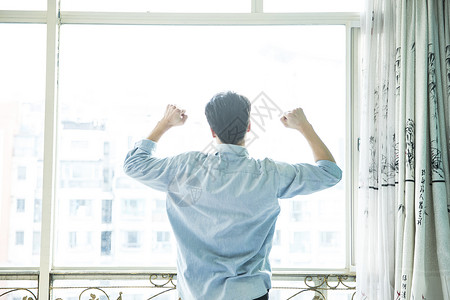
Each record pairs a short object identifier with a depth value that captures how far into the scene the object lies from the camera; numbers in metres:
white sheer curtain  1.75
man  1.41
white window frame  2.05
